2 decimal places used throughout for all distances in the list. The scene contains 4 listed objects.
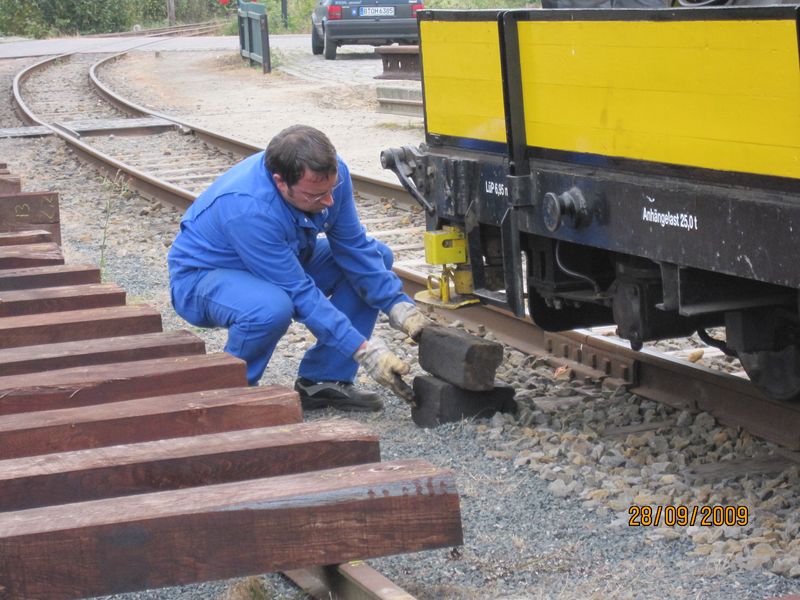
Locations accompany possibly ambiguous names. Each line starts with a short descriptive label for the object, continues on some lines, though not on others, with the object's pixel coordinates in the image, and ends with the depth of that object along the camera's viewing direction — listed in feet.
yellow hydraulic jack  16.66
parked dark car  78.38
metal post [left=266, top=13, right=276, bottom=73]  77.95
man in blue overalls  15.48
